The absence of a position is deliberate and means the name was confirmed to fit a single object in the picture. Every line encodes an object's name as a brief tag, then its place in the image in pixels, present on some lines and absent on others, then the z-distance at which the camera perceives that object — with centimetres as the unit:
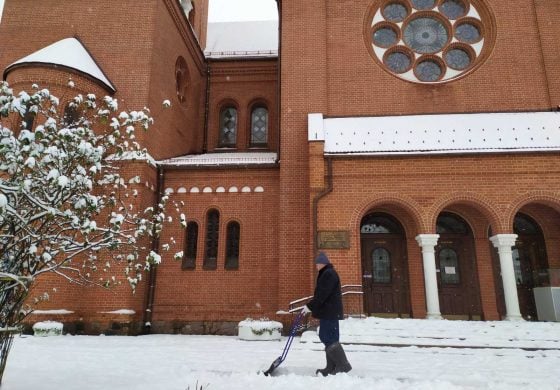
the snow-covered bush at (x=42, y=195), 401
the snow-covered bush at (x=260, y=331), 1046
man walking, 553
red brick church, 1161
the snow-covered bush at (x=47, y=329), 1062
